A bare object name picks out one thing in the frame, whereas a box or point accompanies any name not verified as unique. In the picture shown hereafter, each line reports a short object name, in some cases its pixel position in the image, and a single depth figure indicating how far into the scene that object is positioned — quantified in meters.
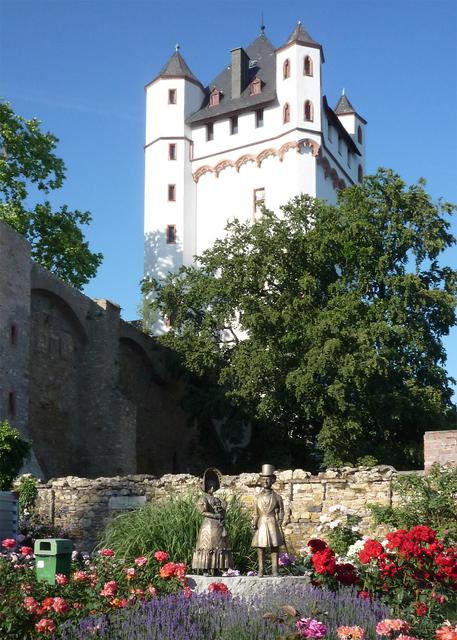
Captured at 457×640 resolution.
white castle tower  39.62
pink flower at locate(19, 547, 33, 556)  11.36
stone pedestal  10.02
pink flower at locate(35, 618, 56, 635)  7.96
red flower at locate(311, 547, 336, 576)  9.44
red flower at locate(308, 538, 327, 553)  9.90
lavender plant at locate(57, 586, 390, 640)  7.55
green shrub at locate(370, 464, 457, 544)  15.87
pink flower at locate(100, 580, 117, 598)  8.71
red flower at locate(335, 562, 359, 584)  9.48
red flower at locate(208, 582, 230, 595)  9.03
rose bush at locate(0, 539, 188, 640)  8.34
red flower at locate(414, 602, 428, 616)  8.59
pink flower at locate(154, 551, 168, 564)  10.16
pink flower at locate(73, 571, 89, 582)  9.58
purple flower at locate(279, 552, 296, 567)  11.65
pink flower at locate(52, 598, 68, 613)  8.36
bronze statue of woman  10.59
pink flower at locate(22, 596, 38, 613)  8.39
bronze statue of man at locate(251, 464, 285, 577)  10.77
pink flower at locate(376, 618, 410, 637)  7.24
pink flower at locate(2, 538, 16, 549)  11.42
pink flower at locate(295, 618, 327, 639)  7.18
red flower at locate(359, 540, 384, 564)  9.55
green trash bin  10.17
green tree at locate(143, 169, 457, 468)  25.22
